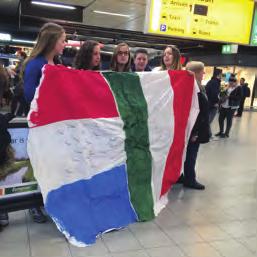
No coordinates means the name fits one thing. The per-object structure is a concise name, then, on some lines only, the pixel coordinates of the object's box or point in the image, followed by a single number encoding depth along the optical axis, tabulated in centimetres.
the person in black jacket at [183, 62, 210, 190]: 391
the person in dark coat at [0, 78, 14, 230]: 251
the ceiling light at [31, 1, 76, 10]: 794
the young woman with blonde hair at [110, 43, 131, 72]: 348
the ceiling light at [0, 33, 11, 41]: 1239
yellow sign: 513
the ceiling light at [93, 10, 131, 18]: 989
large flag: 260
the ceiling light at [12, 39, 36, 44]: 1370
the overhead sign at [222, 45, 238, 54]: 932
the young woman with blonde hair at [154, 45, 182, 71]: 375
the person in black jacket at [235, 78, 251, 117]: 1407
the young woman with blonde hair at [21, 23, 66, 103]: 271
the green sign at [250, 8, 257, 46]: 599
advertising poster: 264
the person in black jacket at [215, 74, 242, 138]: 805
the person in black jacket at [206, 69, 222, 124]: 710
